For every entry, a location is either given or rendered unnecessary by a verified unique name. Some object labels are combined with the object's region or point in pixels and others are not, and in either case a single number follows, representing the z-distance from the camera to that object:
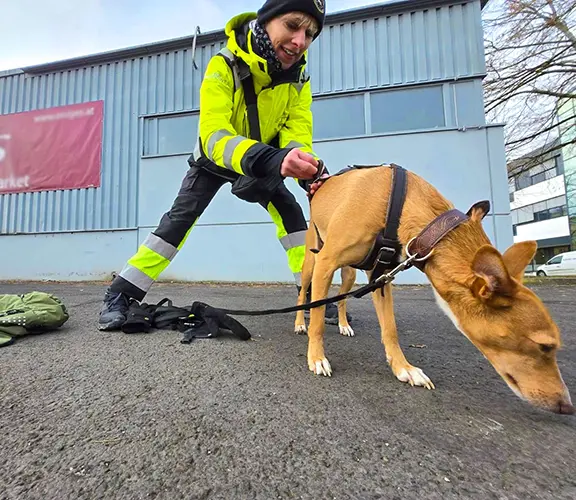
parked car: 20.55
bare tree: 7.12
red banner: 8.44
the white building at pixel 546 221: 24.78
